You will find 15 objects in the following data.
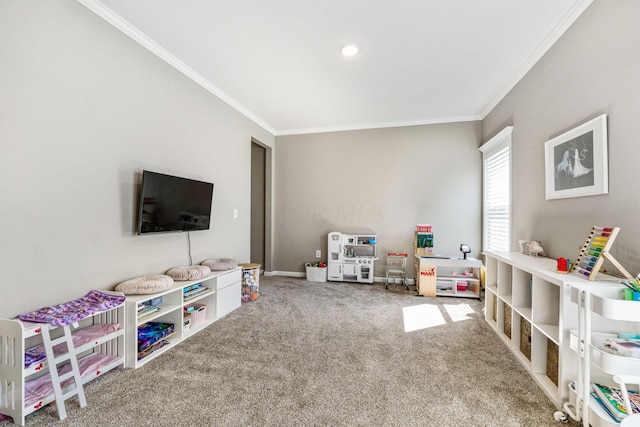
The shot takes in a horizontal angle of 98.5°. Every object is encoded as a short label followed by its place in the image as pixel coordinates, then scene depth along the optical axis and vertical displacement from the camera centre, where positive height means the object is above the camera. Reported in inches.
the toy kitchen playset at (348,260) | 171.8 -27.2
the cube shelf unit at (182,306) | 74.9 -32.2
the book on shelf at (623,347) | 48.3 -23.4
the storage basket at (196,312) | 100.9 -36.5
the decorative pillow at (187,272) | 96.3 -20.5
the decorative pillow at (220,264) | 114.9 -20.5
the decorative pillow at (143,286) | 79.4 -20.8
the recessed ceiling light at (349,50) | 95.2 +58.7
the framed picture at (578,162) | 66.9 +15.6
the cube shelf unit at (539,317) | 59.2 -27.2
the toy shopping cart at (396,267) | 165.8 -31.1
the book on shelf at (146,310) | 79.9 -28.5
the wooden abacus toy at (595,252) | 56.1 -7.4
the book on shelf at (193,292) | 98.3 -28.8
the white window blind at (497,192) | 127.1 +13.1
